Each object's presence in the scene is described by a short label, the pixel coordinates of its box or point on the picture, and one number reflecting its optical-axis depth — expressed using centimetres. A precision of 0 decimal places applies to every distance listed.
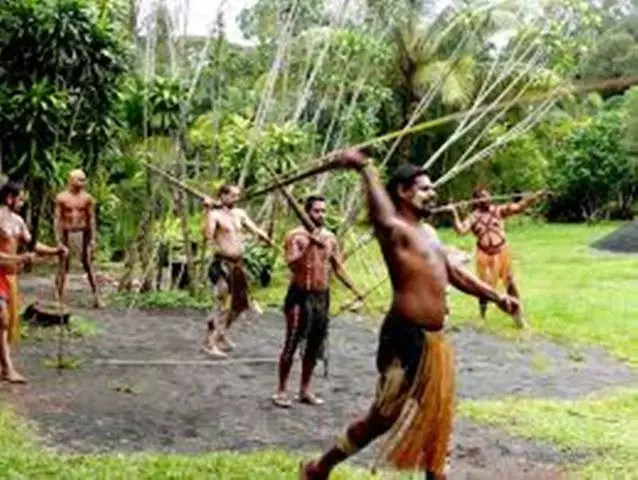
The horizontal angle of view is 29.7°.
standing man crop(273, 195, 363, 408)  770
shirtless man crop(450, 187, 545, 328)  1254
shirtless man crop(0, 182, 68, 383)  791
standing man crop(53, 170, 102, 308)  1153
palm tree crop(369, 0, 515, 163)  2411
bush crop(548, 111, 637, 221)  3033
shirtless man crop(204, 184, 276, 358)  981
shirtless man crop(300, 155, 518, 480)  477
